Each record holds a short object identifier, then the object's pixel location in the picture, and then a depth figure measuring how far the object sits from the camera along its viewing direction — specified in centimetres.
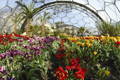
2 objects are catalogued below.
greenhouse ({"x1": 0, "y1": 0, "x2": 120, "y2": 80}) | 193
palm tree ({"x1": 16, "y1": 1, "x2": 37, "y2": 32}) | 803
